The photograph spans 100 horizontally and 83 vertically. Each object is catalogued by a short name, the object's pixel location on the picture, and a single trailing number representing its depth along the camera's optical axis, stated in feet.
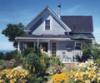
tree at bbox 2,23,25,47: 67.01
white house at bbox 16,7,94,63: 45.54
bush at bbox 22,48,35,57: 35.83
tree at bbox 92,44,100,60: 39.16
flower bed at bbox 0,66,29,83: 15.43
